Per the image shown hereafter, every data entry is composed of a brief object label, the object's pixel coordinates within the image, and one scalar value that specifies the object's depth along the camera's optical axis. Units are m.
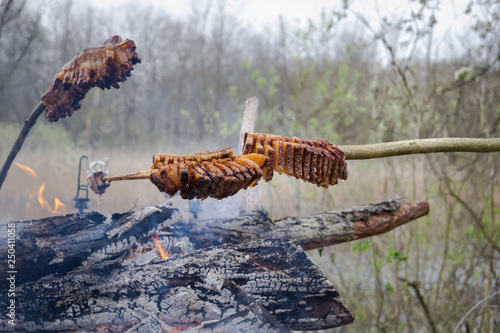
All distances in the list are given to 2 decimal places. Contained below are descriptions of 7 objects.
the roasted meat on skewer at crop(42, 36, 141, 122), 1.01
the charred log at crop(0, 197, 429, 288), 1.14
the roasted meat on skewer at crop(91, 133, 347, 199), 0.86
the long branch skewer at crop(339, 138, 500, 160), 1.16
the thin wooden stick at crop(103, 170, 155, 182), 0.88
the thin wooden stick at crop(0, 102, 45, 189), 1.14
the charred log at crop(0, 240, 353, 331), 1.10
